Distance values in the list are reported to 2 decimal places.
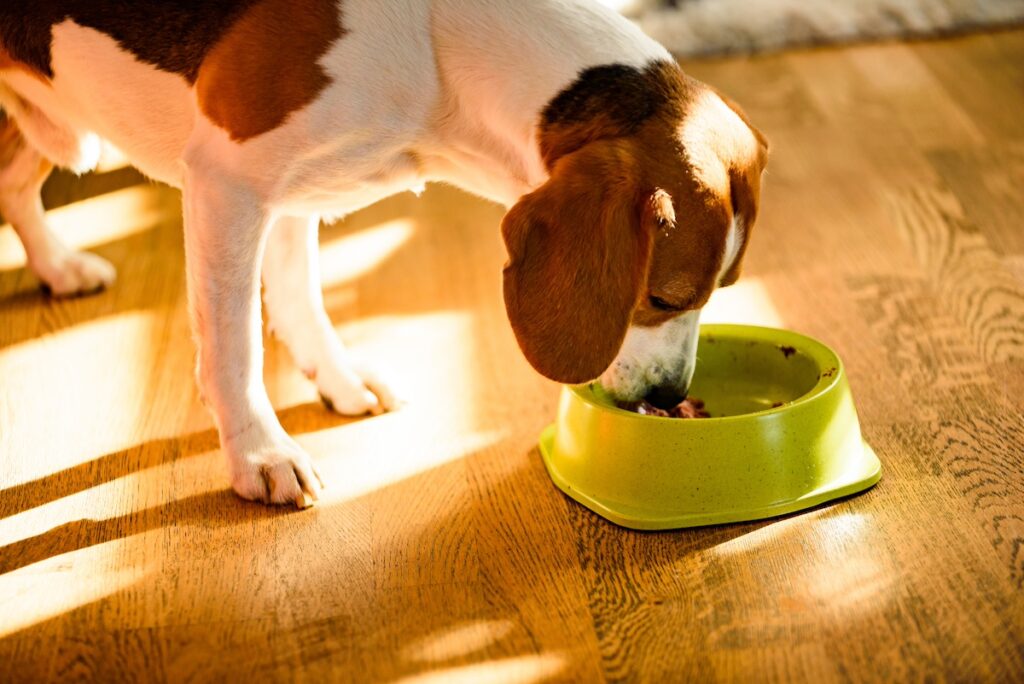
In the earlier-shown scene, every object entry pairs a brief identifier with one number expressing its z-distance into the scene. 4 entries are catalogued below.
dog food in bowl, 1.29
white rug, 2.18
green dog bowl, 1.25
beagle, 1.19
